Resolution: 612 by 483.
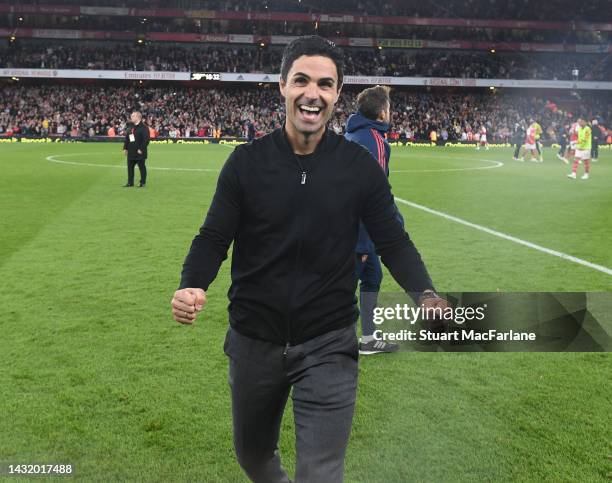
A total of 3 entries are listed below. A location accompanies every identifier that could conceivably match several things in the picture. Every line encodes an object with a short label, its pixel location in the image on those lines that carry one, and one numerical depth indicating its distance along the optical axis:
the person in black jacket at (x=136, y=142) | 16.47
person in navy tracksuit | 4.97
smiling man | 2.50
